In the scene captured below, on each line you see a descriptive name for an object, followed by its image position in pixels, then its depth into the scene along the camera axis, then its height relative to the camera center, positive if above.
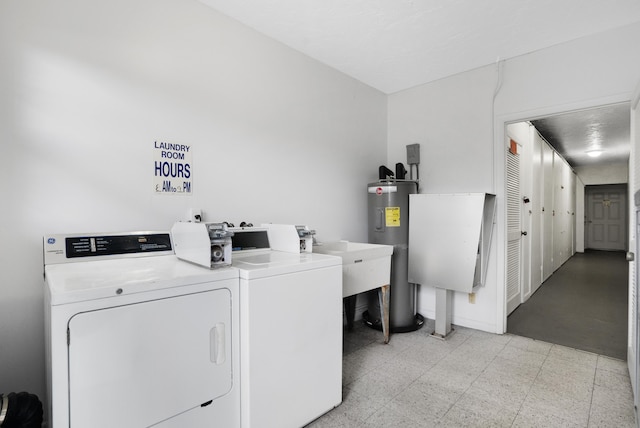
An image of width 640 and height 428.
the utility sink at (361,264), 2.59 -0.45
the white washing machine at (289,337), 1.57 -0.68
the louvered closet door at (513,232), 3.76 -0.27
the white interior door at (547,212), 5.43 -0.03
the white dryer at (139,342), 1.14 -0.52
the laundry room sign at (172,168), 2.11 +0.30
